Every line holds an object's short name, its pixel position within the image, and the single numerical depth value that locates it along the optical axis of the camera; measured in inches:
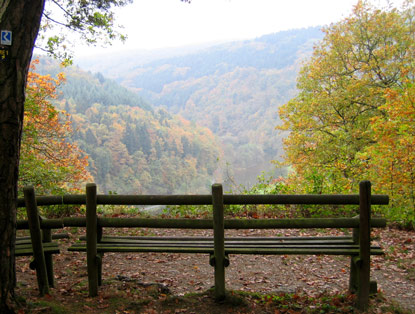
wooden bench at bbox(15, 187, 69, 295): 161.3
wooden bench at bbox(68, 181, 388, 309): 158.2
